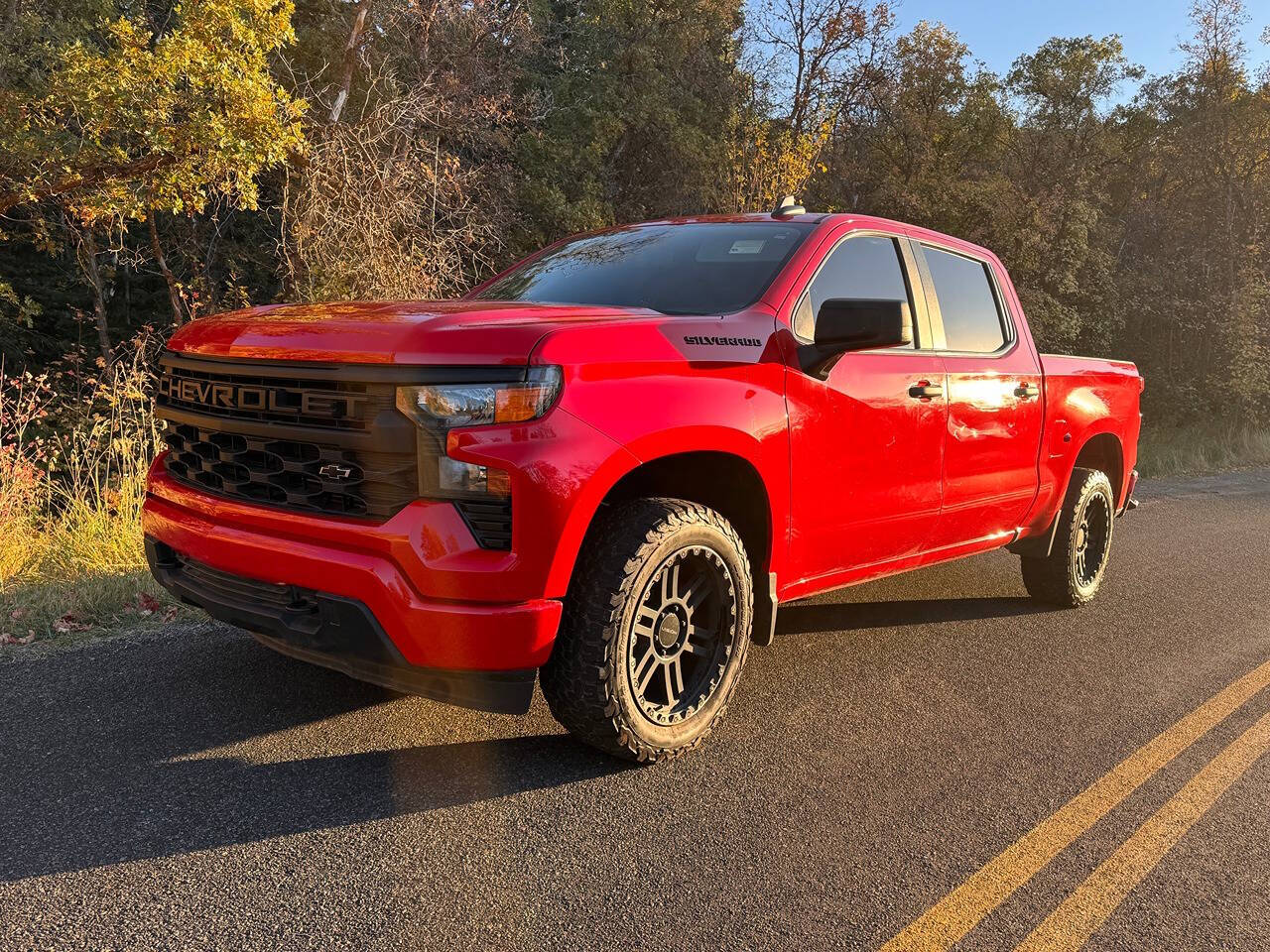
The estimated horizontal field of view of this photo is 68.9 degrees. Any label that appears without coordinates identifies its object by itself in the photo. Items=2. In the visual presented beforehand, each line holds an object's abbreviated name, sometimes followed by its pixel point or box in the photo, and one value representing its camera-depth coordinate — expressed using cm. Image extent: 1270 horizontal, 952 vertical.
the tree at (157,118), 1005
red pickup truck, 269
